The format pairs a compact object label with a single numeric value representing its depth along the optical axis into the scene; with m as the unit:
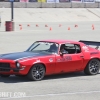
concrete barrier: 68.62
